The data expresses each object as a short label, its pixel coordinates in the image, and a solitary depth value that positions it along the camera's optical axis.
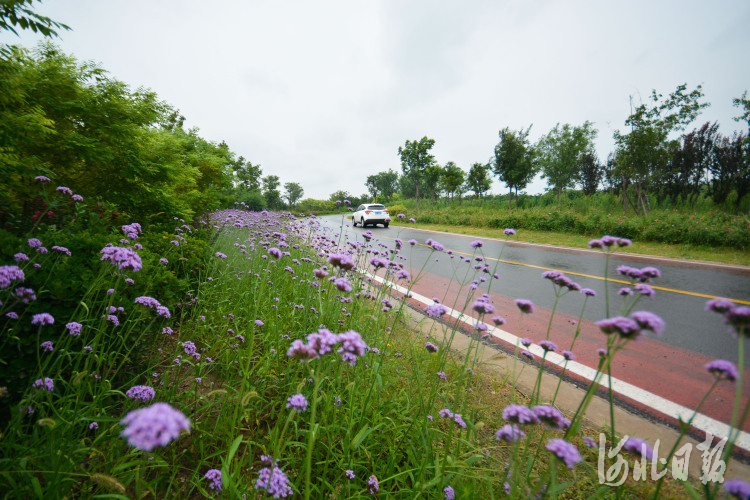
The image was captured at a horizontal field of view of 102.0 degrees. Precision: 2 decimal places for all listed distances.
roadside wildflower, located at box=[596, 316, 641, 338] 1.03
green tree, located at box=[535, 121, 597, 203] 22.36
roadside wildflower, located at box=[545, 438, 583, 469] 0.98
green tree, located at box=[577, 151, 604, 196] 30.34
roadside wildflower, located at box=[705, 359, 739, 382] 0.98
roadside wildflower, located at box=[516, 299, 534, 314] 1.59
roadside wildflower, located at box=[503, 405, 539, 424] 1.12
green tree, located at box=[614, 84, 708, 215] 13.26
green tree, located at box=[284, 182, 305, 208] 85.93
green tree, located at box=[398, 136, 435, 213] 32.47
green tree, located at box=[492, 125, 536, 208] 21.89
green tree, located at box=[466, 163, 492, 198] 27.84
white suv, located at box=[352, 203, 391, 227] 19.86
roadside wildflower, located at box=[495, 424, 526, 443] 1.15
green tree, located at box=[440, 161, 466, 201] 28.92
